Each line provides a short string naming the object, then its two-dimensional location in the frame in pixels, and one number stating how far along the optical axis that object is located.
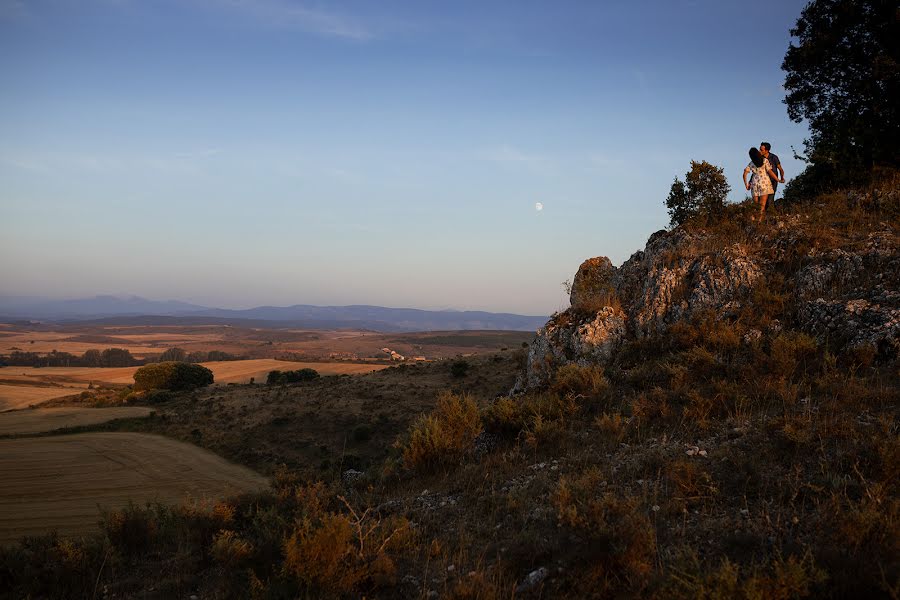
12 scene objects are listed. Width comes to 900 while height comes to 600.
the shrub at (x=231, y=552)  5.91
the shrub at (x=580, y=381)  9.84
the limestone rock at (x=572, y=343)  12.33
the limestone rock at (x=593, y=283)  14.47
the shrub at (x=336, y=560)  4.79
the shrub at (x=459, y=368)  35.67
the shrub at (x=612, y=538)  4.21
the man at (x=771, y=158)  15.09
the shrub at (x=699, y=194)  16.66
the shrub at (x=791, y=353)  8.30
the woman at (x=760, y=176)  15.20
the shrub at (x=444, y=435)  8.64
